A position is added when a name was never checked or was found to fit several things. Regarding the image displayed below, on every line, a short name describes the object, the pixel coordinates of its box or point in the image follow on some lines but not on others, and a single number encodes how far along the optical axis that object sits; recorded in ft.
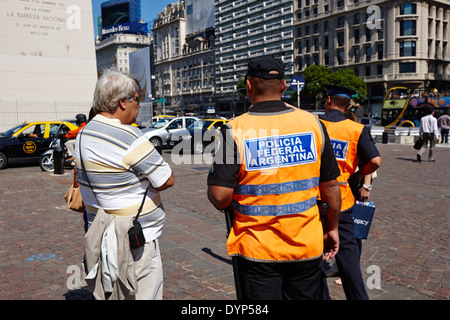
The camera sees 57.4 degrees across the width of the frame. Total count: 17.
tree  192.11
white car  62.08
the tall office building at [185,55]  342.44
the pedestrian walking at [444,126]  73.46
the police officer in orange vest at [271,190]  7.02
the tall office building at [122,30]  400.26
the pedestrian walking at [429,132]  46.71
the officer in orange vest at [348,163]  10.12
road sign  49.34
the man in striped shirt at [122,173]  7.19
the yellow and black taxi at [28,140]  45.42
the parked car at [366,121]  104.88
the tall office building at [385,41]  196.03
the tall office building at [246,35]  261.65
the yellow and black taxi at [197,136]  60.59
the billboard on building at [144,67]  112.06
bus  110.22
